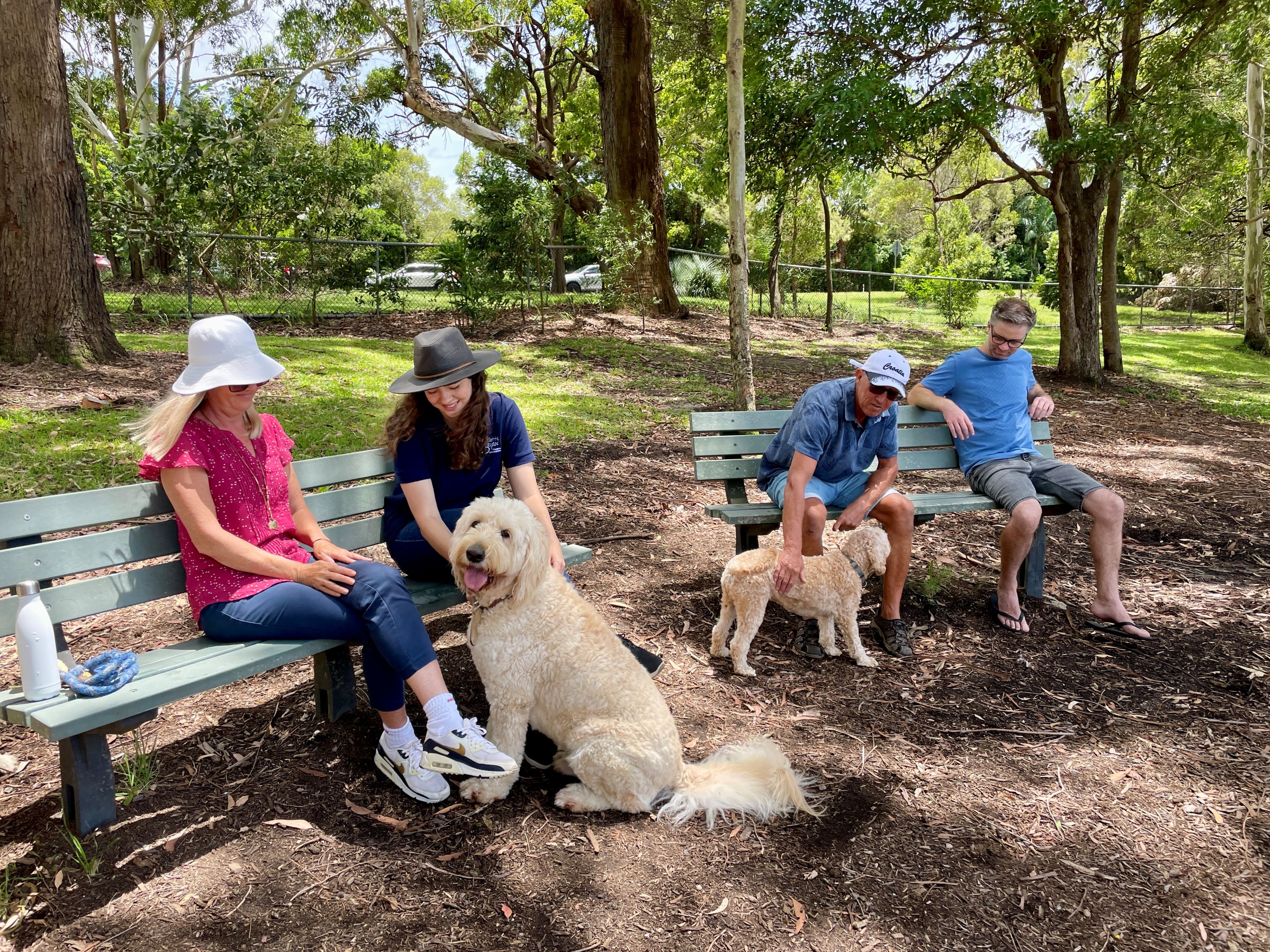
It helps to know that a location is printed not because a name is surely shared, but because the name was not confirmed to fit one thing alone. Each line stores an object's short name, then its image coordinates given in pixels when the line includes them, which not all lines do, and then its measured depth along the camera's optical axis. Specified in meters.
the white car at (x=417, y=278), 14.52
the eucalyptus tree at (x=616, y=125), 14.63
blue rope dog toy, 2.49
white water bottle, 2.44
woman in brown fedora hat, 3.35
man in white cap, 4.04
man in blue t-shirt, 4.56
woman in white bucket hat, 2.87
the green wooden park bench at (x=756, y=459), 4.64
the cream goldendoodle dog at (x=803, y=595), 3.97
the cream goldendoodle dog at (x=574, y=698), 2.87
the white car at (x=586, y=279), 22.86
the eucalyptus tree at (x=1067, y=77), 10.02
